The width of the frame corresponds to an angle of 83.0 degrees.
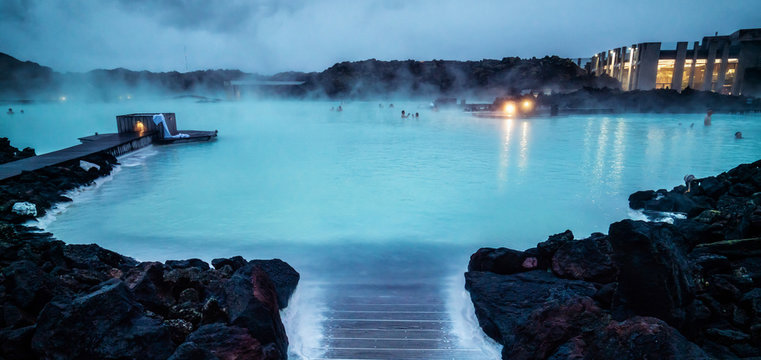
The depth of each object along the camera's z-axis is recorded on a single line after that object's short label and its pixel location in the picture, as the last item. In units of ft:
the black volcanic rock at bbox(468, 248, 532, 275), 12.47
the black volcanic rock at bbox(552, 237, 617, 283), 11.21
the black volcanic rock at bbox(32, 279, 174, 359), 6.90
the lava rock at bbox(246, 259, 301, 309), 11.39
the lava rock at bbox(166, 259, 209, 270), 12.82
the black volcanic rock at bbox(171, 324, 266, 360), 7.38
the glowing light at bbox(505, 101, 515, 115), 85.40
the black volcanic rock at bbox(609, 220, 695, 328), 8.11
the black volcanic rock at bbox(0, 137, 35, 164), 35.14
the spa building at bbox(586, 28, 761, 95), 111.96
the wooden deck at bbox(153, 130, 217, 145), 47.96
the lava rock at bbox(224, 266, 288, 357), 8.25
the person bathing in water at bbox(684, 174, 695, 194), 24.30
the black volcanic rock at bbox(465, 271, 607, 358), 7.76
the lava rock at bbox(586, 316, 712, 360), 5.86
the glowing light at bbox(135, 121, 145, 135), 48.14
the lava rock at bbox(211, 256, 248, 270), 12.88
